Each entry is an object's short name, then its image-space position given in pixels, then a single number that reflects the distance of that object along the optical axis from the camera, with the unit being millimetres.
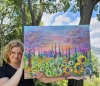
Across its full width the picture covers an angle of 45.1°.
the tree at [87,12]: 2796
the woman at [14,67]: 1088
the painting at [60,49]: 1205
